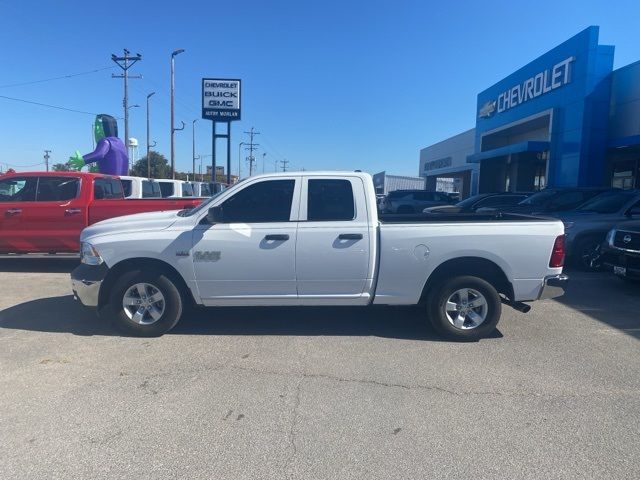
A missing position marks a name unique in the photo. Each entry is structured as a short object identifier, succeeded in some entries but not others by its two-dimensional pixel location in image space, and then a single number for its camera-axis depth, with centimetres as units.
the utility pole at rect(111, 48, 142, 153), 4100
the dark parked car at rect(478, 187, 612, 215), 1179
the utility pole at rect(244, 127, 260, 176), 9185
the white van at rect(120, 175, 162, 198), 1150
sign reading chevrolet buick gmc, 2008
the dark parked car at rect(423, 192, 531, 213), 1659
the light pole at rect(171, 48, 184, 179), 4003
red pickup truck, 898
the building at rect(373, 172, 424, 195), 7206
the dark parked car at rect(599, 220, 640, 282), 778
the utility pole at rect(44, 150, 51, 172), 9012
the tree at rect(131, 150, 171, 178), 7994
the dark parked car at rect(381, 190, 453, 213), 2389
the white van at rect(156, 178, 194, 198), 1633
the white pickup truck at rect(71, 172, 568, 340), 527
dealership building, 1883
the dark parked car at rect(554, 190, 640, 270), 1004
